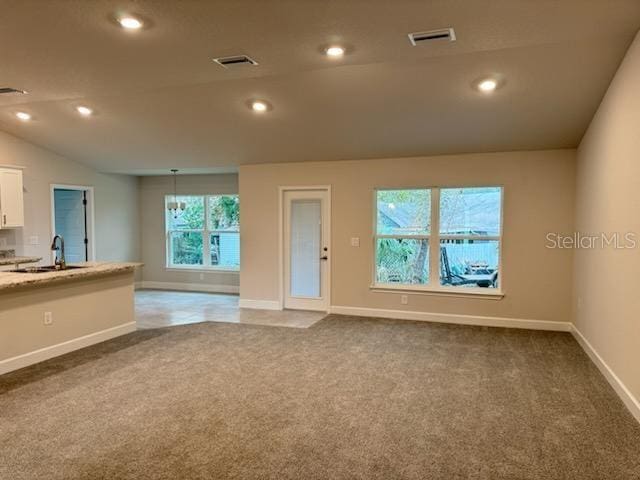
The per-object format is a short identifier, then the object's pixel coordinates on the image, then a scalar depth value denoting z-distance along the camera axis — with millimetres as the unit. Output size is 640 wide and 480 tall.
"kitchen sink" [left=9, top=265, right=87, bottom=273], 4688
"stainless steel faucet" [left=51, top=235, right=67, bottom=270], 4895
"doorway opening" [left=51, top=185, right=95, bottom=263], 7996
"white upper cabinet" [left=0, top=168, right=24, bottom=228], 6078
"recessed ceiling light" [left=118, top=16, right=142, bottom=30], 2641
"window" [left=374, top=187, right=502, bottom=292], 5871
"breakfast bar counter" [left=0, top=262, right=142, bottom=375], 4117
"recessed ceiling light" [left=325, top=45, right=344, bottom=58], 3062
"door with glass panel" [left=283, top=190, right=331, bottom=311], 6719
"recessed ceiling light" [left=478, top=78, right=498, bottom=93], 4113
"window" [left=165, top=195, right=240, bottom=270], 8734
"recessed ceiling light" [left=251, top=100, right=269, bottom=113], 4936
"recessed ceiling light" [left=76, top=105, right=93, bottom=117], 5485
